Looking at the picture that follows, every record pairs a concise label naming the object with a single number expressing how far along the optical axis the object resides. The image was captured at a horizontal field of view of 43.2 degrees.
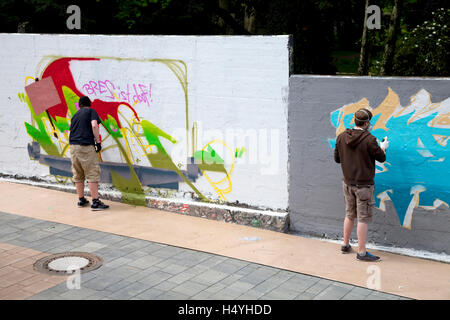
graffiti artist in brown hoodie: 6.10
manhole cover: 6.06
